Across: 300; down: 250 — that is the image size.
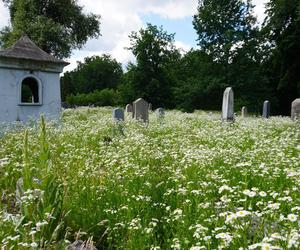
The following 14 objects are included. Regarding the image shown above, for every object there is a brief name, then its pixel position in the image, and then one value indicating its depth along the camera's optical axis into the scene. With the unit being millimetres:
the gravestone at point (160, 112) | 17028
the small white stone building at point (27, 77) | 12029
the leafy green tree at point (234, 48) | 30884
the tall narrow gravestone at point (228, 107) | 13314
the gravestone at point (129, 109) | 19966
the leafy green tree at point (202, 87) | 31328
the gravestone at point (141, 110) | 13339
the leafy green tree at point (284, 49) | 31422
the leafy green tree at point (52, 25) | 27307
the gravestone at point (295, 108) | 15185
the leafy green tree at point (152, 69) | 36191
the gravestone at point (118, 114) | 11792
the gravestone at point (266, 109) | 21287
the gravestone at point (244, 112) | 21717
